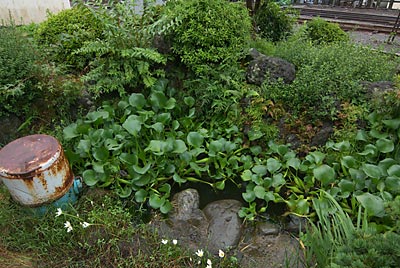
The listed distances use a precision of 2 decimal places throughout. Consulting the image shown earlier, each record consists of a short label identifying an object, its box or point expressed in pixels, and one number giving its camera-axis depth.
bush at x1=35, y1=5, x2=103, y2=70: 4.04
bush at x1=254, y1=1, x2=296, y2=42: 5.33
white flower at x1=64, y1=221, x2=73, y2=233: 2.38
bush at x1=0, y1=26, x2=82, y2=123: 3.34
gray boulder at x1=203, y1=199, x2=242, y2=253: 2.74
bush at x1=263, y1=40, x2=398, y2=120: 3.30
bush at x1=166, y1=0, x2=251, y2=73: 3.55
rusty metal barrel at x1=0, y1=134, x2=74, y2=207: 2.47
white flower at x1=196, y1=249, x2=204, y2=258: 2.36
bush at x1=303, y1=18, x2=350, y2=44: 5.41
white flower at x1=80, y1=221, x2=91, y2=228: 2.45
